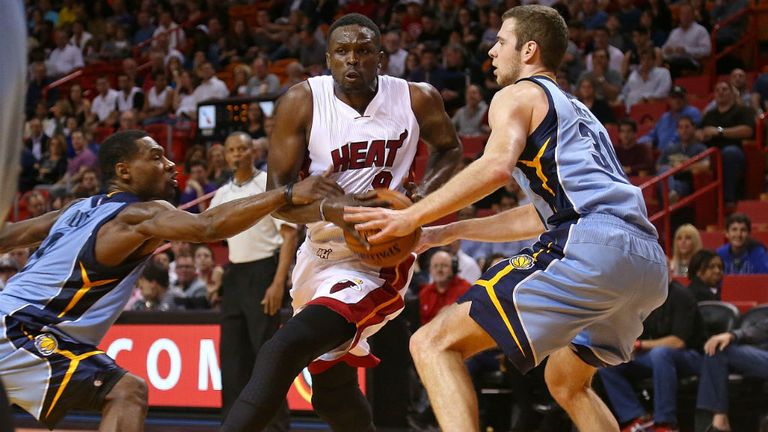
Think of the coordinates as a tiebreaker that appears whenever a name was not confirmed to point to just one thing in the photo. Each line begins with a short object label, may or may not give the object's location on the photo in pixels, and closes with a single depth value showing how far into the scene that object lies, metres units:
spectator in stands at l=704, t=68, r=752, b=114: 11.00
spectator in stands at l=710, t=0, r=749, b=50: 12.77
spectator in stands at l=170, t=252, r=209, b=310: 9.58
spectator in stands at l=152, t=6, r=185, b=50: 18.00
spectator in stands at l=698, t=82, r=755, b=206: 10.38
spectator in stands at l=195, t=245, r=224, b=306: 10.08
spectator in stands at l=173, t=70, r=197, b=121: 15.20
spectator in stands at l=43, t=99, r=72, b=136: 16.00
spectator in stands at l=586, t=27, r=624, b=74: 12.27
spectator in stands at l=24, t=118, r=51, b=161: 15.92
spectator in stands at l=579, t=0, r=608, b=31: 13.33
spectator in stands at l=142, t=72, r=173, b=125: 15.73
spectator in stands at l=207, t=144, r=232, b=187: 12.40
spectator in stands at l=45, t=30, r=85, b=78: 18.39
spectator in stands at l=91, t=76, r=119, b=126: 16.47
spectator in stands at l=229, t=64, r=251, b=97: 14.71
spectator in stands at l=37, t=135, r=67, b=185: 14.84
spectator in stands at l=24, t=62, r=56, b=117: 17.35
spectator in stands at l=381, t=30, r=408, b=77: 14.05
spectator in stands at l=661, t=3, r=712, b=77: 12.45
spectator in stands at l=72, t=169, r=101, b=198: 12.56
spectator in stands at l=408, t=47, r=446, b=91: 13.31
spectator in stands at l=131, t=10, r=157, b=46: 18.67
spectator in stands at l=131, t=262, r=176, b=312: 9.68
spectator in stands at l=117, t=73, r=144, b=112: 16.28
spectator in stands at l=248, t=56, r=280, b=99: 14.16
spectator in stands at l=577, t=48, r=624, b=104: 11.72
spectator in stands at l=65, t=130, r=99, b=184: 13.61
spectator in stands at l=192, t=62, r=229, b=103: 15.13
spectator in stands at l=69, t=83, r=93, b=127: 16.22
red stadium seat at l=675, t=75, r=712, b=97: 12.22
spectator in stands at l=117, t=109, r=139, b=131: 14.90
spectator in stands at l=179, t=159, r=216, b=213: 12.52
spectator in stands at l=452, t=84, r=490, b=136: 12.34
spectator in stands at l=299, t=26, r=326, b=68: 14.95
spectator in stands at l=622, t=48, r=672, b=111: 11.88
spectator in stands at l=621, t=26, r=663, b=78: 12.05
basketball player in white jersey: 4.67
